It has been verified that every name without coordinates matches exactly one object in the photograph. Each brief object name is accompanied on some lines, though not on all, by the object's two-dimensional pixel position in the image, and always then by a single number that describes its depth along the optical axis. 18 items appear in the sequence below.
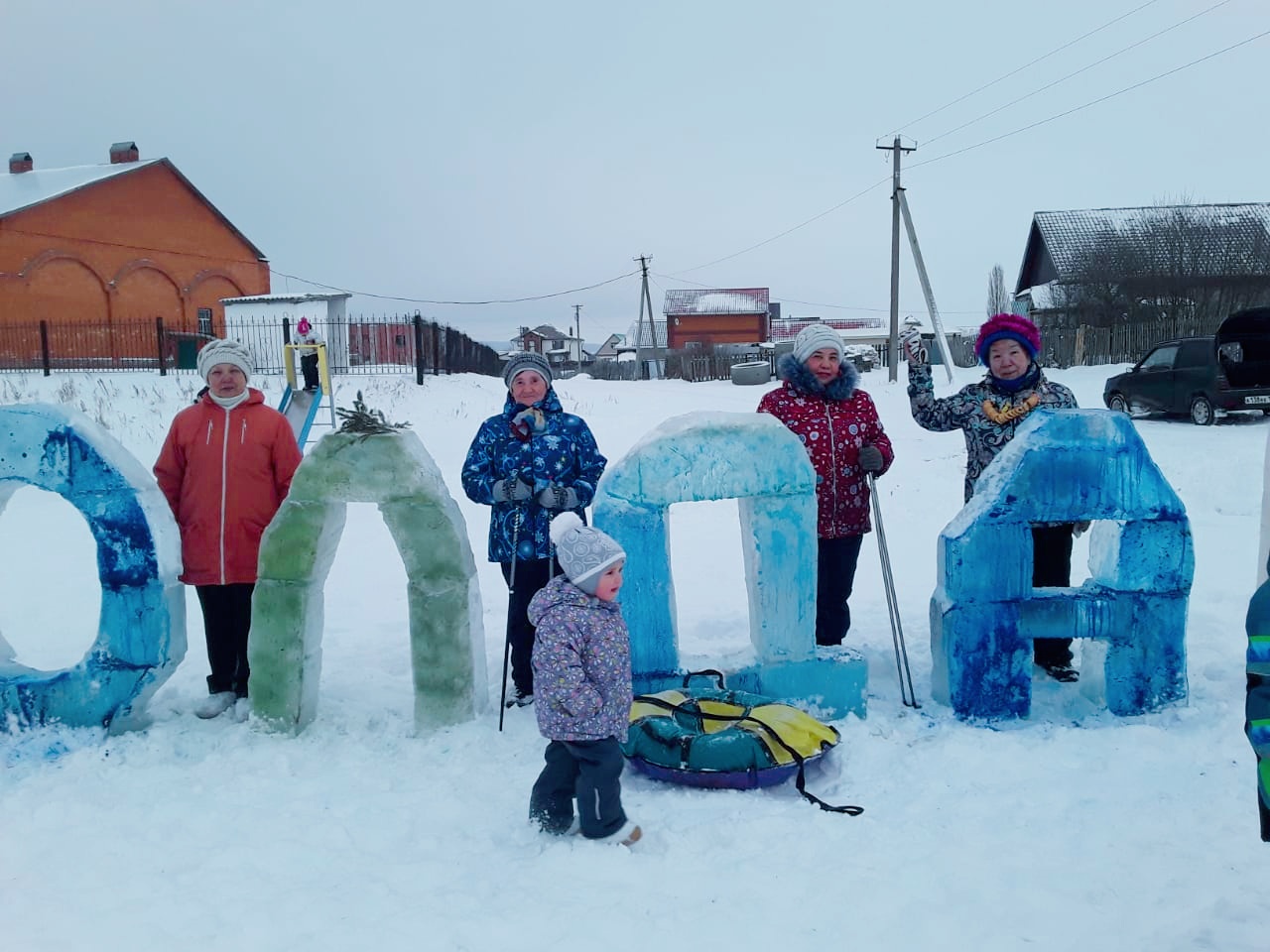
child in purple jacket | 3.27
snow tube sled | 3.75
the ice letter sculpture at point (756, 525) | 4.44
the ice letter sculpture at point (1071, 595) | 4.37
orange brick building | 26.03
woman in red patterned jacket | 4.76
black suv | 13.70
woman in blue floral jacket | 4.51
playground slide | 11.98
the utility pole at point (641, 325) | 40.75
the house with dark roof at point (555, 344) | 63.82
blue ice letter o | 4.40
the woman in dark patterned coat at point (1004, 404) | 4.72
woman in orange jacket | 4.56
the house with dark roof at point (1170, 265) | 24.94
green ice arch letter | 4.40
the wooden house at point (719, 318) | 50.53
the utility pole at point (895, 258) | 24.91
